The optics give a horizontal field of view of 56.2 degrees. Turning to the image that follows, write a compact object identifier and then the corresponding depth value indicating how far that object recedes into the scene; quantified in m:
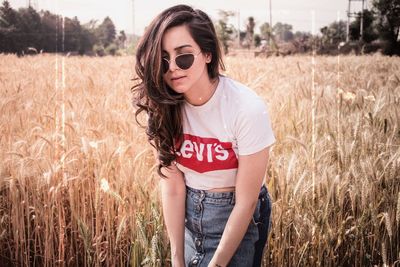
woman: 1.19
